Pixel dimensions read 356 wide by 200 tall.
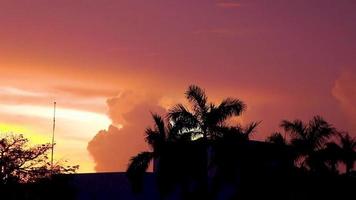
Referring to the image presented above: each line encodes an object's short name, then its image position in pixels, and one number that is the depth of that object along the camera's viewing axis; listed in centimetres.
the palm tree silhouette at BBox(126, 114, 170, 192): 4741
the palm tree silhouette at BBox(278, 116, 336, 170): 5697
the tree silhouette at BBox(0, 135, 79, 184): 5000
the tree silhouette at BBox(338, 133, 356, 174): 6500
